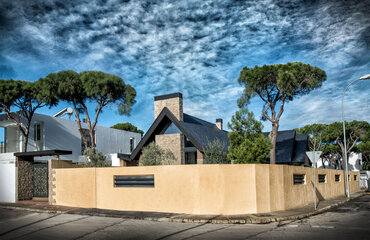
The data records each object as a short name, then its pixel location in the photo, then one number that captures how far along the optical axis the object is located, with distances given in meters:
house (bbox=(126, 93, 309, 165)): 24.80
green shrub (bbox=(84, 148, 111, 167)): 23.65
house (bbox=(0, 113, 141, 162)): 31.97
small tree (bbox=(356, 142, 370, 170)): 54.01
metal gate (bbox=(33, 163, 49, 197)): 17.41
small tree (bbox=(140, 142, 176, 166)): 23.42
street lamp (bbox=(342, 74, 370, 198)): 19.01
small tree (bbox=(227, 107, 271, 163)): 20.06
